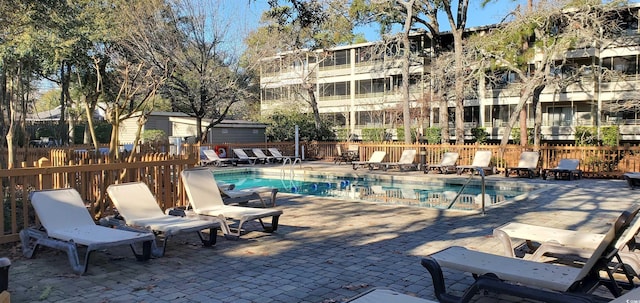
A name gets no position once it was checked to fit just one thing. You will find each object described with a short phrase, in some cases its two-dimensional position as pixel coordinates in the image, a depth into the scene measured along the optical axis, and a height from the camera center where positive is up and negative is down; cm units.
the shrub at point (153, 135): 3102 +75
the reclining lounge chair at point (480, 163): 1762 -83
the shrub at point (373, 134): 3776 +76
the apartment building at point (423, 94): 3100 +389
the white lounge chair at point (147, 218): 566 -97
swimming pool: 1253 -152
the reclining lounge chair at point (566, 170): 1565 -102
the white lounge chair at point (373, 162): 2066 -84
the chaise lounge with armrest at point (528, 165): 1650 -86
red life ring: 2394 -30
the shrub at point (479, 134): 3522 +59
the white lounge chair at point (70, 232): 489 -98
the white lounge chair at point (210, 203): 652 -88
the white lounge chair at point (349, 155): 2473 -62
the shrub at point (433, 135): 3575 +58
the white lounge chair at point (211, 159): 2231 -66
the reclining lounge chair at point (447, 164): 1841 -87
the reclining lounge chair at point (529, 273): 312 -102
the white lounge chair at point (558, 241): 430 -103
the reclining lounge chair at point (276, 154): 2467 -52
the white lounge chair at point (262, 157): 2422 -64
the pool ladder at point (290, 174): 1917 -125
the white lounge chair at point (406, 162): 1973 -83
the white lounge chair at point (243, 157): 2363 -62
